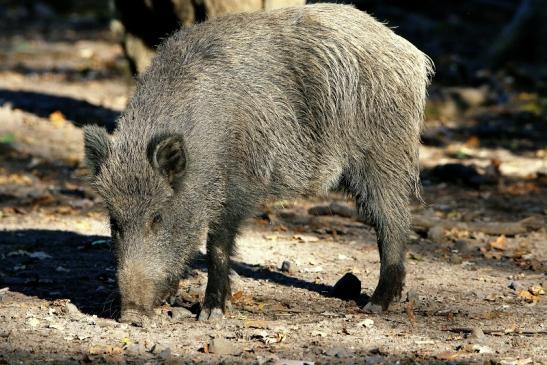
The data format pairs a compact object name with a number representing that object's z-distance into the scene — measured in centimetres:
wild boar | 1065
